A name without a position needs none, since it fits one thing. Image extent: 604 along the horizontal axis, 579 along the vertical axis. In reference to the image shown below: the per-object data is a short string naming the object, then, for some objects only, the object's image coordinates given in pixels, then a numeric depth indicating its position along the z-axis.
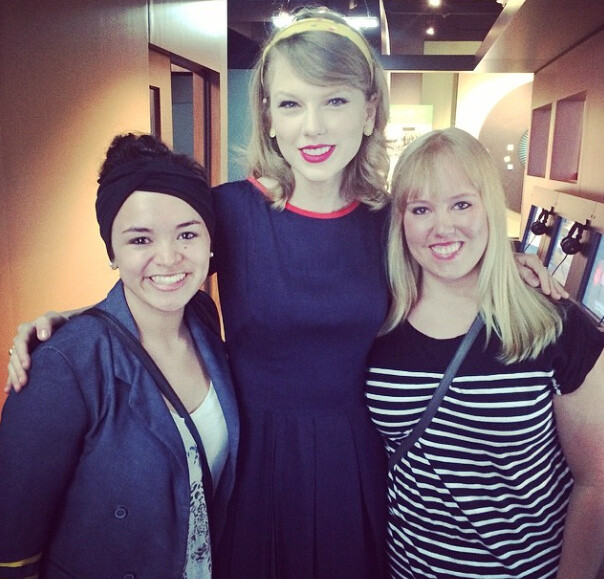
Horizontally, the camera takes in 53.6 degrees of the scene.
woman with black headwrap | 1.11
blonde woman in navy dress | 1.50
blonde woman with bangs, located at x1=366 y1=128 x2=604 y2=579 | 1.33
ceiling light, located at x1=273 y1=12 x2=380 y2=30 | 6.12
